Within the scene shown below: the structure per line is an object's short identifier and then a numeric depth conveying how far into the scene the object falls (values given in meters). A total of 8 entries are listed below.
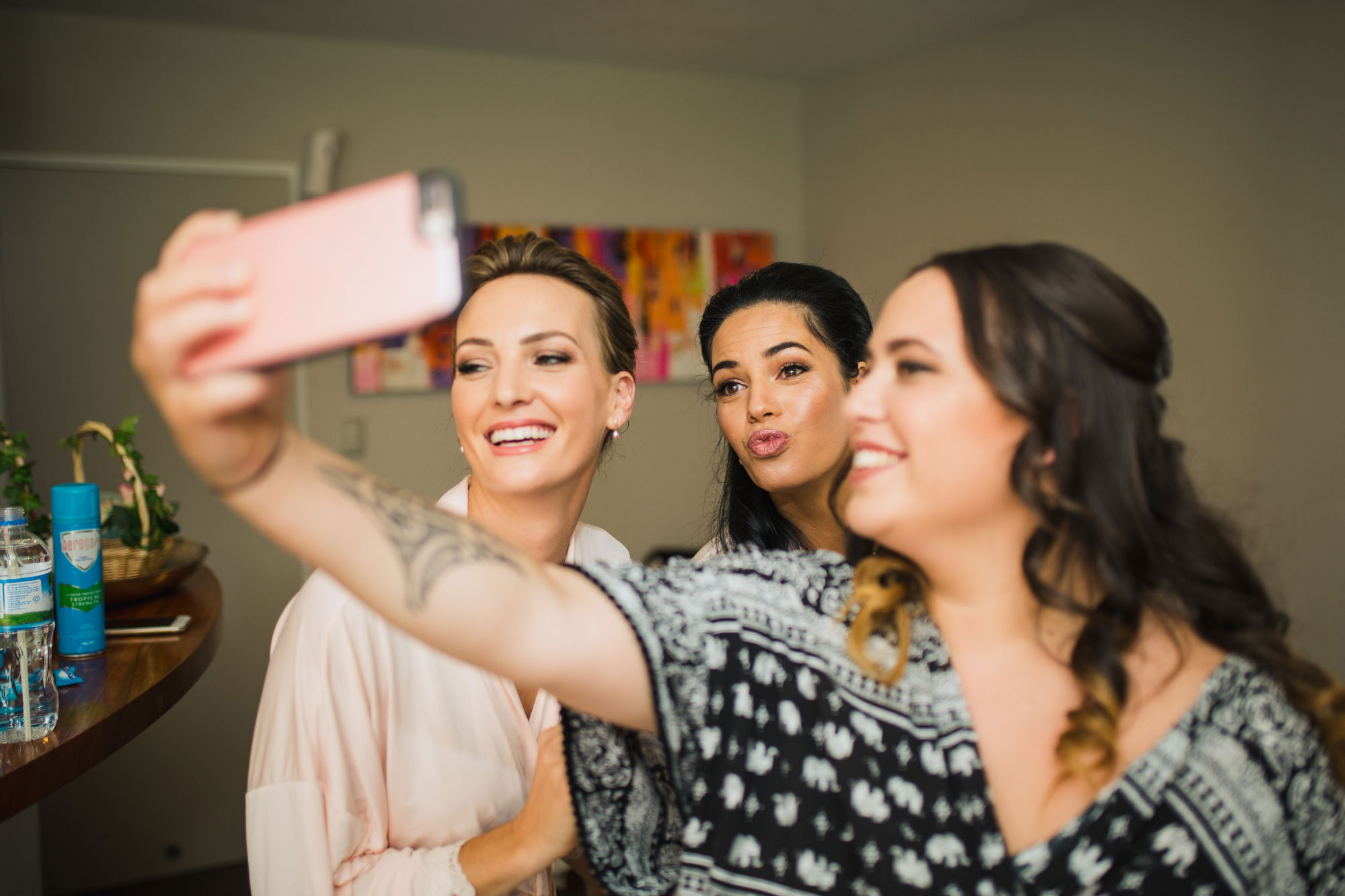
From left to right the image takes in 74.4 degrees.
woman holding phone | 0.90
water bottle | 1.29
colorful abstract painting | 4.18
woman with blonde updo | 1.14
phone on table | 1.82
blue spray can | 1.64
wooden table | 1.21
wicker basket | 1.96
